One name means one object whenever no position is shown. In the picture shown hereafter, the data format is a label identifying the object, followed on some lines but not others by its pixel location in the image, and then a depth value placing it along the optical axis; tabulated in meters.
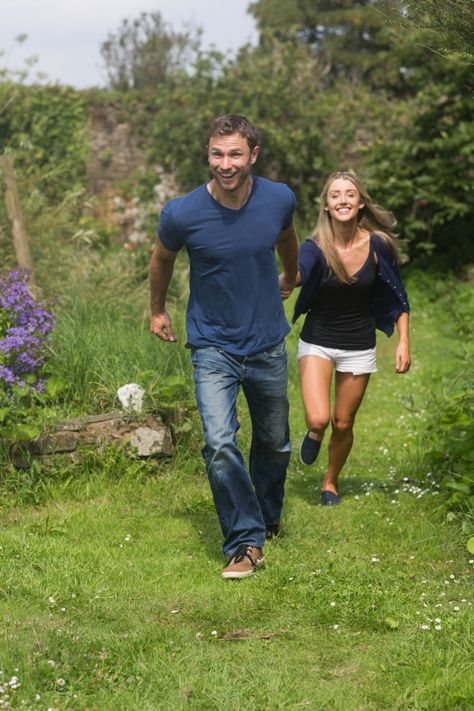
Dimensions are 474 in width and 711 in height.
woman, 12.49
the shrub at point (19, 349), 12.86
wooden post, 19.33
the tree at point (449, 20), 9.78
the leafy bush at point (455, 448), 11.89
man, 10.02
